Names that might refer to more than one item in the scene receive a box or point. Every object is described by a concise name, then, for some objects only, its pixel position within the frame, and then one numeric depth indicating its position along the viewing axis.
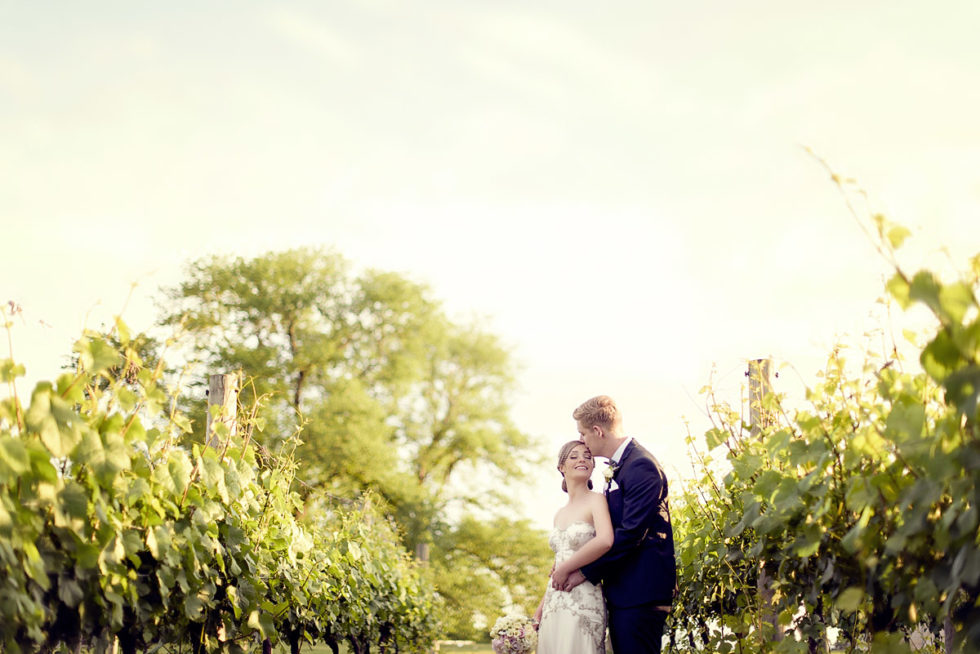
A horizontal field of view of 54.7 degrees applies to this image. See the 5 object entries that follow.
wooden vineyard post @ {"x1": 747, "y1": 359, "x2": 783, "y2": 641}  4.56
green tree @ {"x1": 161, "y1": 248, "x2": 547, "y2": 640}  19.58
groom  4.17
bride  4.32
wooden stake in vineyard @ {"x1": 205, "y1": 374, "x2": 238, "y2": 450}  4.34
